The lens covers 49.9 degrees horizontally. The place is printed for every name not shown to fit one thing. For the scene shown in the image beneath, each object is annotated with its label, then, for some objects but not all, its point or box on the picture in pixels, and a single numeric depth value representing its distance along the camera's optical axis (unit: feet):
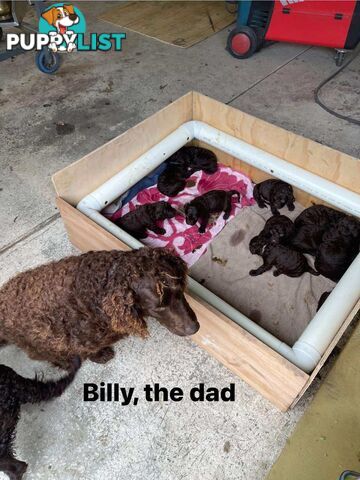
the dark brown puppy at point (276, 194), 10.07
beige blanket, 8.55
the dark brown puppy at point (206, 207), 9.92
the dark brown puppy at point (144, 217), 9.81
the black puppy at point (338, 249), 8.60
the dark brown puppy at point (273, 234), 9.20
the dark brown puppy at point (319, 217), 9.46
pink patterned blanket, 10.02
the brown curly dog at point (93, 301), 5.54
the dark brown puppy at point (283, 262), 8.85
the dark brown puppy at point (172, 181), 10.87
